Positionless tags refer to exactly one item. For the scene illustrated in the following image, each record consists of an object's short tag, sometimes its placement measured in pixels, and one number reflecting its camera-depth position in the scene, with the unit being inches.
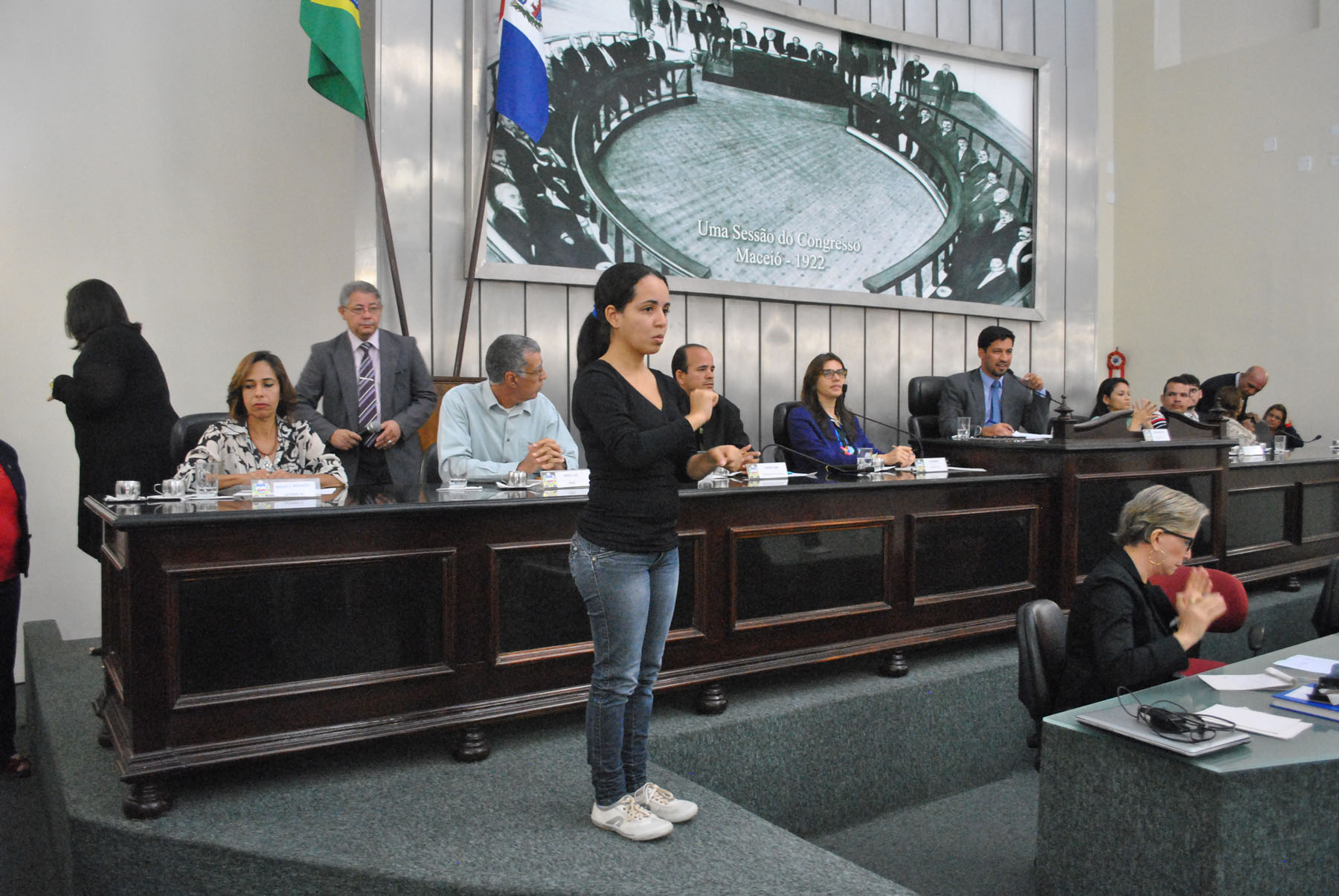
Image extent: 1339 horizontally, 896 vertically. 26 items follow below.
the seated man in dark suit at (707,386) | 143.7
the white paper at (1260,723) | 67.6
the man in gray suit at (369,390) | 131.8
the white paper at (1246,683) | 78.5
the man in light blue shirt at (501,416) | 115.5
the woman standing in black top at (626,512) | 67.3
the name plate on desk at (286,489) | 90.4
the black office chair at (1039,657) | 91.4
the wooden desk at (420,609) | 77.4
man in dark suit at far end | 238.1
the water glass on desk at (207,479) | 91.5
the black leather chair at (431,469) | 123.3
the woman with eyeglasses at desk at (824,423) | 140.3
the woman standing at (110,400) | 117.9
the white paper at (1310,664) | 82.4
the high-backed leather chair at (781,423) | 146.1
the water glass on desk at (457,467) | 115.6
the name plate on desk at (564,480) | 98.0
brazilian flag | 136.9
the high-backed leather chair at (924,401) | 180.5
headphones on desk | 65.3
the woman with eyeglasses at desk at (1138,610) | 82.9
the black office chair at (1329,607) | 120.9
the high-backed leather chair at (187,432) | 111.3
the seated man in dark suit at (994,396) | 169.6
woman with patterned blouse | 104.3
